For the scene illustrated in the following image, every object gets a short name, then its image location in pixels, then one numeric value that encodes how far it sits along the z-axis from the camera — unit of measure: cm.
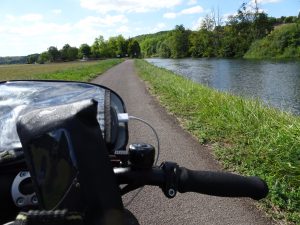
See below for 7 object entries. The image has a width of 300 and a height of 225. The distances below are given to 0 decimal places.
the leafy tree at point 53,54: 8409
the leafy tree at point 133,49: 8886
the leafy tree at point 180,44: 7276
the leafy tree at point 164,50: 8144
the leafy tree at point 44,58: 8541
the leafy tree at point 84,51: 8507
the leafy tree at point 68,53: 8364
